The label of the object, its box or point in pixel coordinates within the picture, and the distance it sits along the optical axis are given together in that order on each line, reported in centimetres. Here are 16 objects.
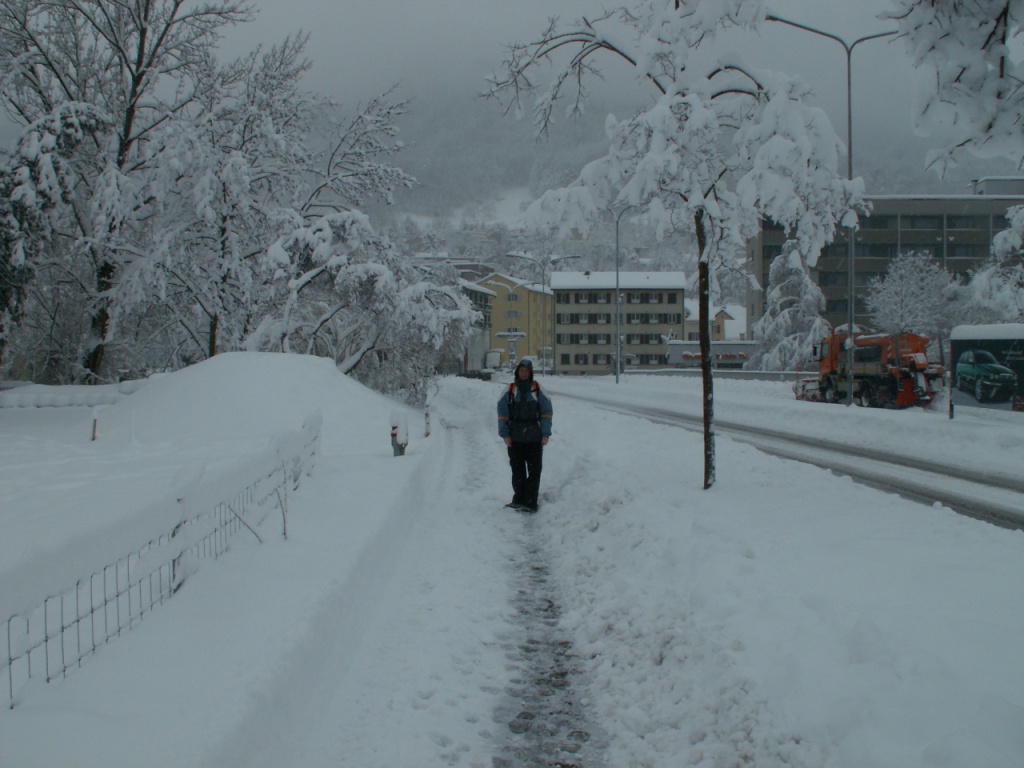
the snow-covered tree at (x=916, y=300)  5412
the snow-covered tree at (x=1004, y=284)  3056
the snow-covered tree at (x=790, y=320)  5131
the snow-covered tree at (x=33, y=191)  2136
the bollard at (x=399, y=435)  1395
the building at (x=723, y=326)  10625
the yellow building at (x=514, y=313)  10275
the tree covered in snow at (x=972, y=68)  327
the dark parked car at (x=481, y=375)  6456
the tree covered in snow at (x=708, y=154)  770
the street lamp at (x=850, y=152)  2162
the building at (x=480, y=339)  8663
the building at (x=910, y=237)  7756
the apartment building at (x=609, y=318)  8831
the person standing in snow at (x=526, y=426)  1011
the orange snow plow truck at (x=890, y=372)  2591
